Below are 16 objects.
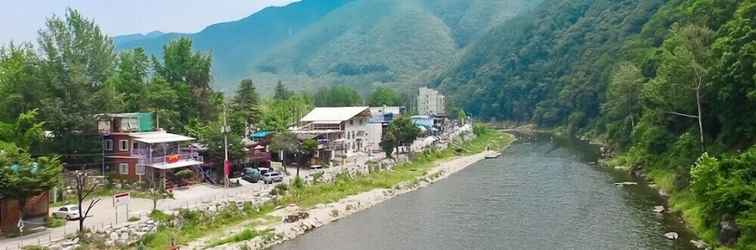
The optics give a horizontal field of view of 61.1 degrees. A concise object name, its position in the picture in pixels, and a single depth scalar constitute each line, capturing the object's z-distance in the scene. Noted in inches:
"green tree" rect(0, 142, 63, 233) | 973.8
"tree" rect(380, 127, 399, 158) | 2273.6
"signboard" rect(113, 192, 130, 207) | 1111.6
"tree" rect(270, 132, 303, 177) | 1863.9
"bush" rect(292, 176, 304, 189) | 1529.3
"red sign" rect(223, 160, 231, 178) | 1517.0
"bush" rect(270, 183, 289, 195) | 1438.2
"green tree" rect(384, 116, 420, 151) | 2309.3
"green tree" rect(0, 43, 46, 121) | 1462.8
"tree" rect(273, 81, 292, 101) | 4421.8
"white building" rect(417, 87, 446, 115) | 5753.0
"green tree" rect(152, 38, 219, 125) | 2044.8
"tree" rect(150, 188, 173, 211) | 1334.9
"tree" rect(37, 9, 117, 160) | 1466.5
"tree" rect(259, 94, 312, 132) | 2497.5
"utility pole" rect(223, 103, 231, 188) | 1519.1
